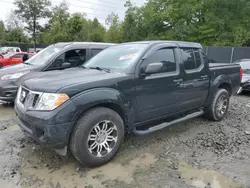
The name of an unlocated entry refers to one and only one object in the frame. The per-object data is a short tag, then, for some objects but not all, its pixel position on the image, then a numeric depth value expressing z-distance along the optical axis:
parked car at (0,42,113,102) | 5.26
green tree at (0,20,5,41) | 40.03
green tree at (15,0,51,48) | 33.03
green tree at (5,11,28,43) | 42.47
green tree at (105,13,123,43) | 33.41
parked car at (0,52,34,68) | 13.26
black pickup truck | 2.67
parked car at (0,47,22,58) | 18.14
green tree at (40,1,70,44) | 32.09
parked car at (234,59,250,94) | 7.95
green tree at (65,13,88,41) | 31.98
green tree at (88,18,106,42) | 36.49
